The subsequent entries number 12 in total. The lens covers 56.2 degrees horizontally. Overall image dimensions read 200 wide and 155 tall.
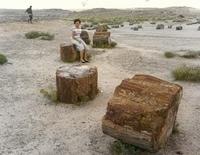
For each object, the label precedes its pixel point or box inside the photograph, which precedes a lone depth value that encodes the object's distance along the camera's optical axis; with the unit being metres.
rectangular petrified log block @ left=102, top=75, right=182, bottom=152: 2.80
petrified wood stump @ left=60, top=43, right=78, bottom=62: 6.64
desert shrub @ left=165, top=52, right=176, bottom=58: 7.24
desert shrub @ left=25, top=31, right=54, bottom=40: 10.61
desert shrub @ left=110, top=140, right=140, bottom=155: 2.99
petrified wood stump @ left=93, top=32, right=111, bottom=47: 8.26
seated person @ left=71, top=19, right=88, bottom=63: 6.50
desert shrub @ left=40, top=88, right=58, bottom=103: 4.36
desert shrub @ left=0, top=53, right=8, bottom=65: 6.52
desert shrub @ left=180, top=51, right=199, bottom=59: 7.20
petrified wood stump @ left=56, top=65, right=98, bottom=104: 4.20
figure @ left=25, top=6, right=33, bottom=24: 17.70
